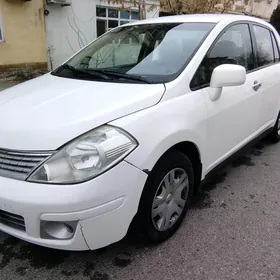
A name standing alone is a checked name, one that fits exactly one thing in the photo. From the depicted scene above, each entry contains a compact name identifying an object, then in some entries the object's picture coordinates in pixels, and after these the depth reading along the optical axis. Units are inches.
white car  68.1
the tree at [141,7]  258.4
